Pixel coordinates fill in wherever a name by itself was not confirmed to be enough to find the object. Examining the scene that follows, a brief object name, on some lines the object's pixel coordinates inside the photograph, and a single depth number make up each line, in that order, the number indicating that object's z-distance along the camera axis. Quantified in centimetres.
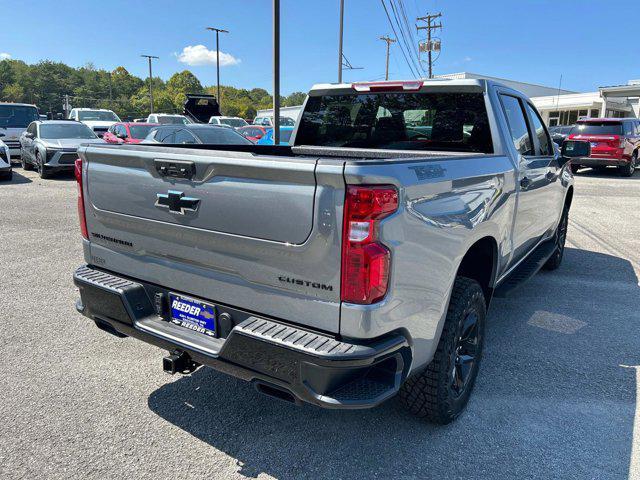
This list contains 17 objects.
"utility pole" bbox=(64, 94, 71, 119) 3058
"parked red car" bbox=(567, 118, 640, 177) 1638
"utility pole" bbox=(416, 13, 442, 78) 4594
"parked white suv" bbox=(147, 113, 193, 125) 2366
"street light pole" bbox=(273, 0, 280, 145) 1129
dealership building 4628
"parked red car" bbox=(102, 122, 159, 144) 1488
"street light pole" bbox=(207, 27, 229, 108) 4700
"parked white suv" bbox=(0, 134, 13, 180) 1322
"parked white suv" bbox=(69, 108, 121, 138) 2288
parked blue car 1611
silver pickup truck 211
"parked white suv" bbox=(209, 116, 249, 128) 2591
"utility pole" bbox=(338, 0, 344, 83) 2319
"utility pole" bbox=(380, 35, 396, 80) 5469
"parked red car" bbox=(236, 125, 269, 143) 2129
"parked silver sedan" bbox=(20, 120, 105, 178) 1388
